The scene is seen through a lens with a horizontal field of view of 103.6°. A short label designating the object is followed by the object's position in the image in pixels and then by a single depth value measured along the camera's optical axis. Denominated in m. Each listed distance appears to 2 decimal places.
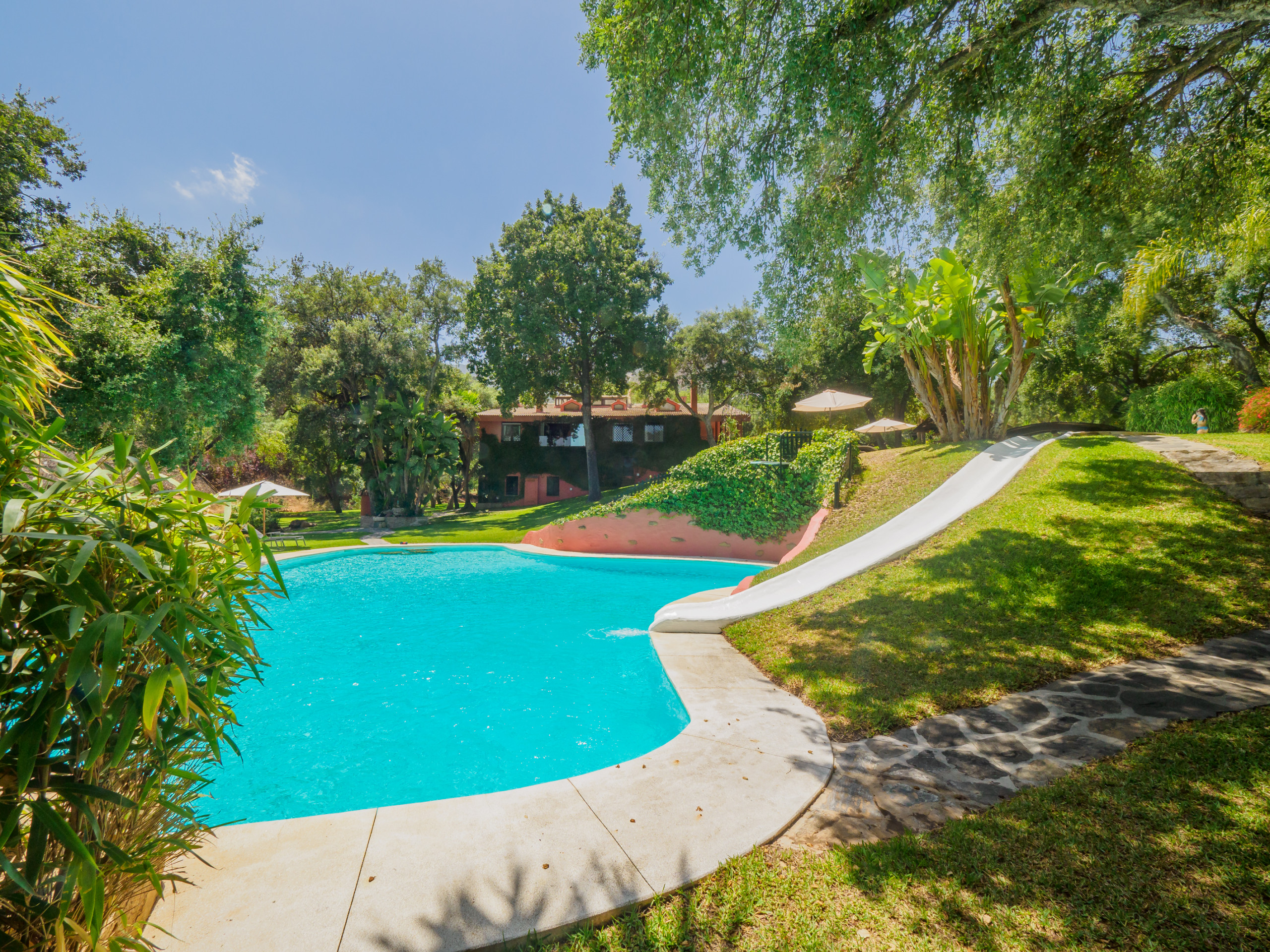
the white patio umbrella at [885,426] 22.95
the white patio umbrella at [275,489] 18.50
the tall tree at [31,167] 15.29
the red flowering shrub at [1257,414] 13.48
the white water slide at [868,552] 8.66
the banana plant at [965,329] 13.53
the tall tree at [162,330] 14.22
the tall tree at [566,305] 26.34
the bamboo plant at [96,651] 1.61
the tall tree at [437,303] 29.83
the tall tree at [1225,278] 8.36
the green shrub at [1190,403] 17.42
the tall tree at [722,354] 31.59
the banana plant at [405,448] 26.61
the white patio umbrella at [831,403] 20.88
